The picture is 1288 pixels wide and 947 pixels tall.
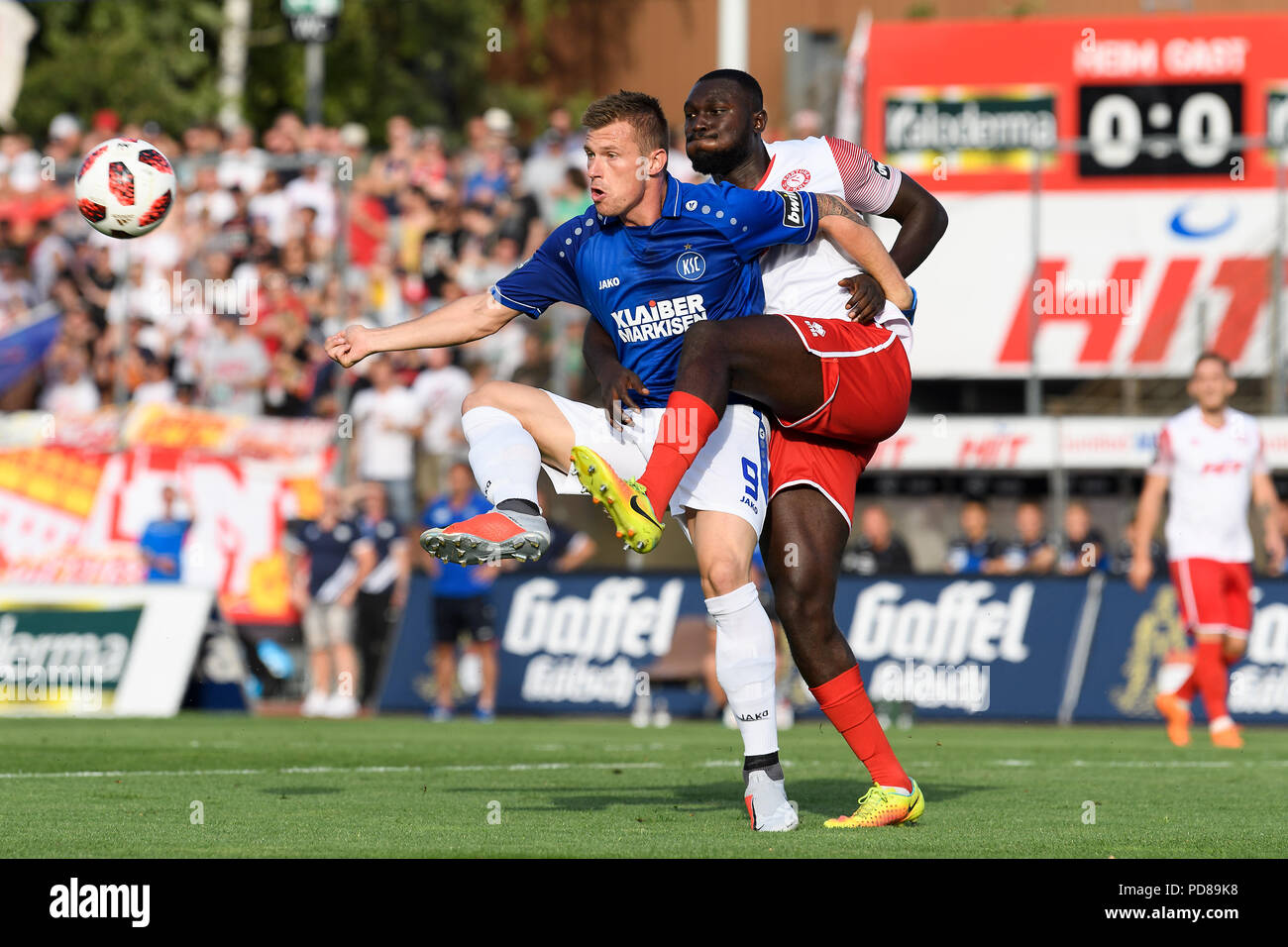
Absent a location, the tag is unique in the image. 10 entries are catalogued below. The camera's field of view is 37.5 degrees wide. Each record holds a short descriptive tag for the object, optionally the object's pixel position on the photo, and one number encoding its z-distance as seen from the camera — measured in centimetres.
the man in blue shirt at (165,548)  1733
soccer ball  855
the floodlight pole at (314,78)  2067
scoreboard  1977
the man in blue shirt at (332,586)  1684
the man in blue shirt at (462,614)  1605
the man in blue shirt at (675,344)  675
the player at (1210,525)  1264
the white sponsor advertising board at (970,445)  1636
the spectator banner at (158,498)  1761
